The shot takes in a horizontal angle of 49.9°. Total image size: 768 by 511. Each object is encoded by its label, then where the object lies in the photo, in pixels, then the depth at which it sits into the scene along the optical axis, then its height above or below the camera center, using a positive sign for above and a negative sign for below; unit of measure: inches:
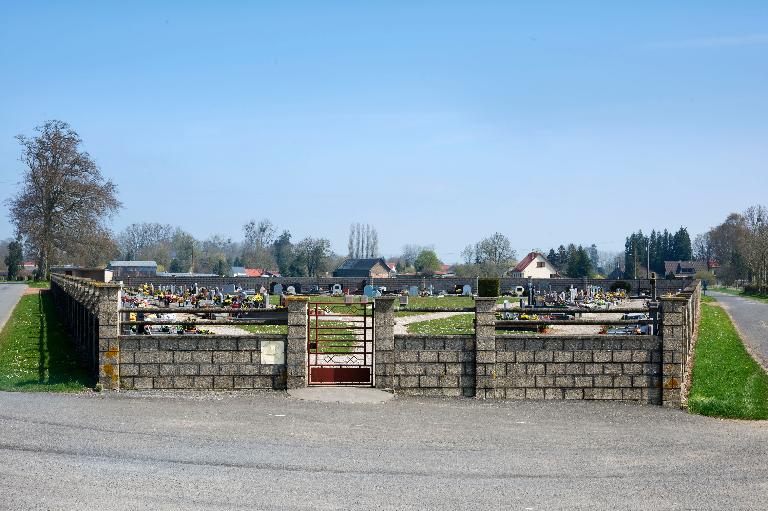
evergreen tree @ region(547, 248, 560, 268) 5733.3 +87.1
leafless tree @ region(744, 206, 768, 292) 3540.8 +84.3
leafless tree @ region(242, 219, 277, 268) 5949.8 +152.9
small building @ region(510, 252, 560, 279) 4911.4 +8.3
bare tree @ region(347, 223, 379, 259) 6481.3 +160.9
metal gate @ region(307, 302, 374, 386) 600.1 -77.8
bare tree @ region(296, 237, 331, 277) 4771.2 +69.7
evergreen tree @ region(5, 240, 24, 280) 3348.9 +28.5
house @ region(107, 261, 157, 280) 4441.4 -1.8
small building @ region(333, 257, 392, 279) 4690.0 -4.5
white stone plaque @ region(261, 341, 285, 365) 587.5 -60.1
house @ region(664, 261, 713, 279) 5516.7 +22.5
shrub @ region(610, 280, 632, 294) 2920.0 -57.6
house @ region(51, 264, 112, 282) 1885.3 -16.5
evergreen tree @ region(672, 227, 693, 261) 6072.8 +172.5
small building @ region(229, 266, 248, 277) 5144.2 -22.7
